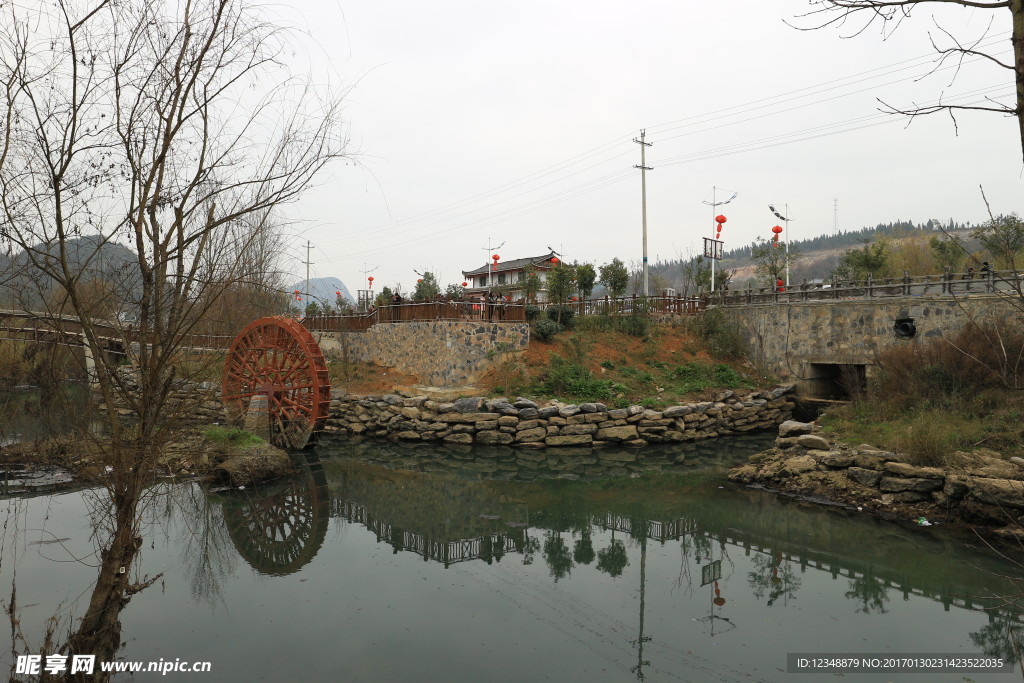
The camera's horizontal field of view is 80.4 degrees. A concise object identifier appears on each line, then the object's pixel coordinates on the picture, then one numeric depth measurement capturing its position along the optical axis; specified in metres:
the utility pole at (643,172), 23.50
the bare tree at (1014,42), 2.25
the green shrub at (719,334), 18.69
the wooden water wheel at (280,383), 14.40
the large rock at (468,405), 15.02
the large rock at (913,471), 8.86
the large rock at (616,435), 14.56
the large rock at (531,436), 14.53
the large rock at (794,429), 11.90
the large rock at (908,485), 8.89
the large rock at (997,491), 7.79
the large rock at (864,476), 9.48
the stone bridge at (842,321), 14.27
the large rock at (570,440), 14.44
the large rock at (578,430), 14.55
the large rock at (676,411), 15.08
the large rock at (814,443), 10.95
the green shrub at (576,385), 15.74
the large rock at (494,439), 14.52
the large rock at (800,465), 10.41
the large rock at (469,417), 14.78
